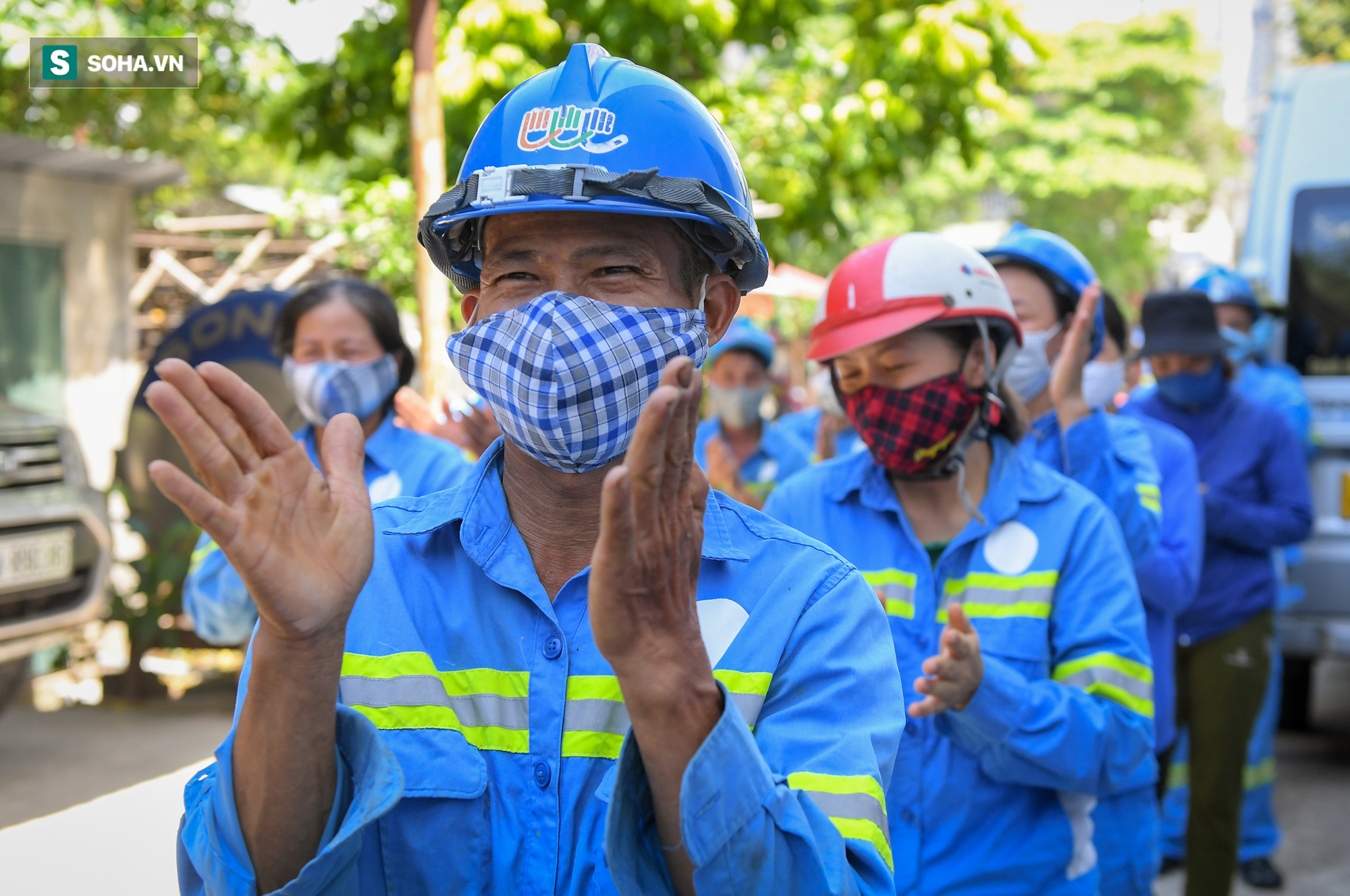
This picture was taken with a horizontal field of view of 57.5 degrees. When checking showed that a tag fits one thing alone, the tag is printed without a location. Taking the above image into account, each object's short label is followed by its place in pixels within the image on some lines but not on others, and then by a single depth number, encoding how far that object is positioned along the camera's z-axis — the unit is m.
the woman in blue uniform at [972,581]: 2.52
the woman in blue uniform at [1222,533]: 5.04
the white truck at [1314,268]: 7.02
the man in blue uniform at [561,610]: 1.37
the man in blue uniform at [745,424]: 6.72
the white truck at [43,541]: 5.87
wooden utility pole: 5.91
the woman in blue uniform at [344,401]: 4.00
